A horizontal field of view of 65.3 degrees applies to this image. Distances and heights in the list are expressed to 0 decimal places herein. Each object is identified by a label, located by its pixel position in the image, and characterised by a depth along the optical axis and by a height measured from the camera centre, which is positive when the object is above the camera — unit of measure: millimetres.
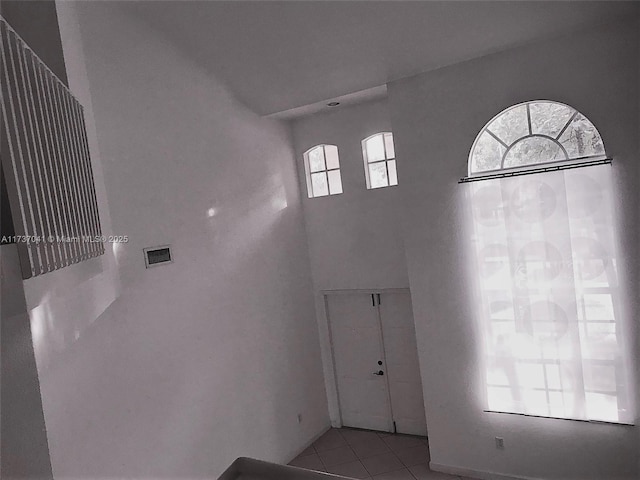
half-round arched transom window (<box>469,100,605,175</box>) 4465 +432
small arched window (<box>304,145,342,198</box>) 6496 +556
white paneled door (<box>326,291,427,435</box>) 6322 -2018
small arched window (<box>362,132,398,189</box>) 6152 +559
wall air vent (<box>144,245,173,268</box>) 4418 -186
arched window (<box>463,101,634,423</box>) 4438 -772
